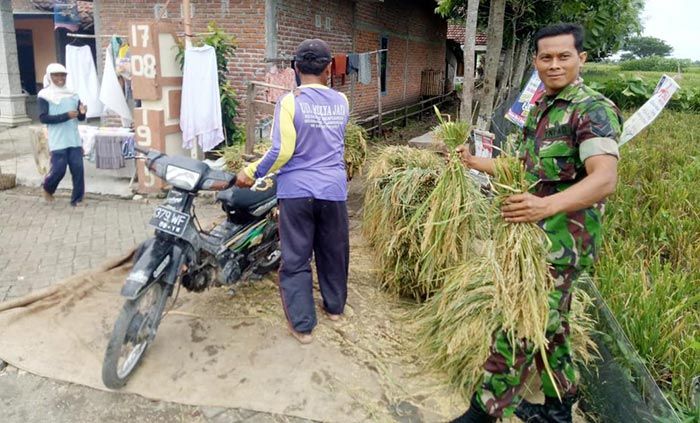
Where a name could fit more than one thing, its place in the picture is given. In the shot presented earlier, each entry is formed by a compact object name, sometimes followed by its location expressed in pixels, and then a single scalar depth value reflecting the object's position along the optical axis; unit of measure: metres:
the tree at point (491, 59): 7.09
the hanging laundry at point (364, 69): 10.60
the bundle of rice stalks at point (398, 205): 3.92
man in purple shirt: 3.18
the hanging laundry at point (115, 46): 7.83
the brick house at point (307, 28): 8.09
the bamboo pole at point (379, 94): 11.70
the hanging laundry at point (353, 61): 10.49
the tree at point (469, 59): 5.84
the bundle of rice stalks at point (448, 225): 3.22
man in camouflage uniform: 2.06
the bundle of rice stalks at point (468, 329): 2.87
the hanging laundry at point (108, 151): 6.86
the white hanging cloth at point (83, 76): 7.71
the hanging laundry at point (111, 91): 7.36
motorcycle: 2.86
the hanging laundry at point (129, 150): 3.32
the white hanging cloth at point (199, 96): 6.64
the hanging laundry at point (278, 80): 8.01
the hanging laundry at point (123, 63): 7.75
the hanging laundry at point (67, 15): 10.38
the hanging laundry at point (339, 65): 9.87
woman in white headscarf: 5.79
